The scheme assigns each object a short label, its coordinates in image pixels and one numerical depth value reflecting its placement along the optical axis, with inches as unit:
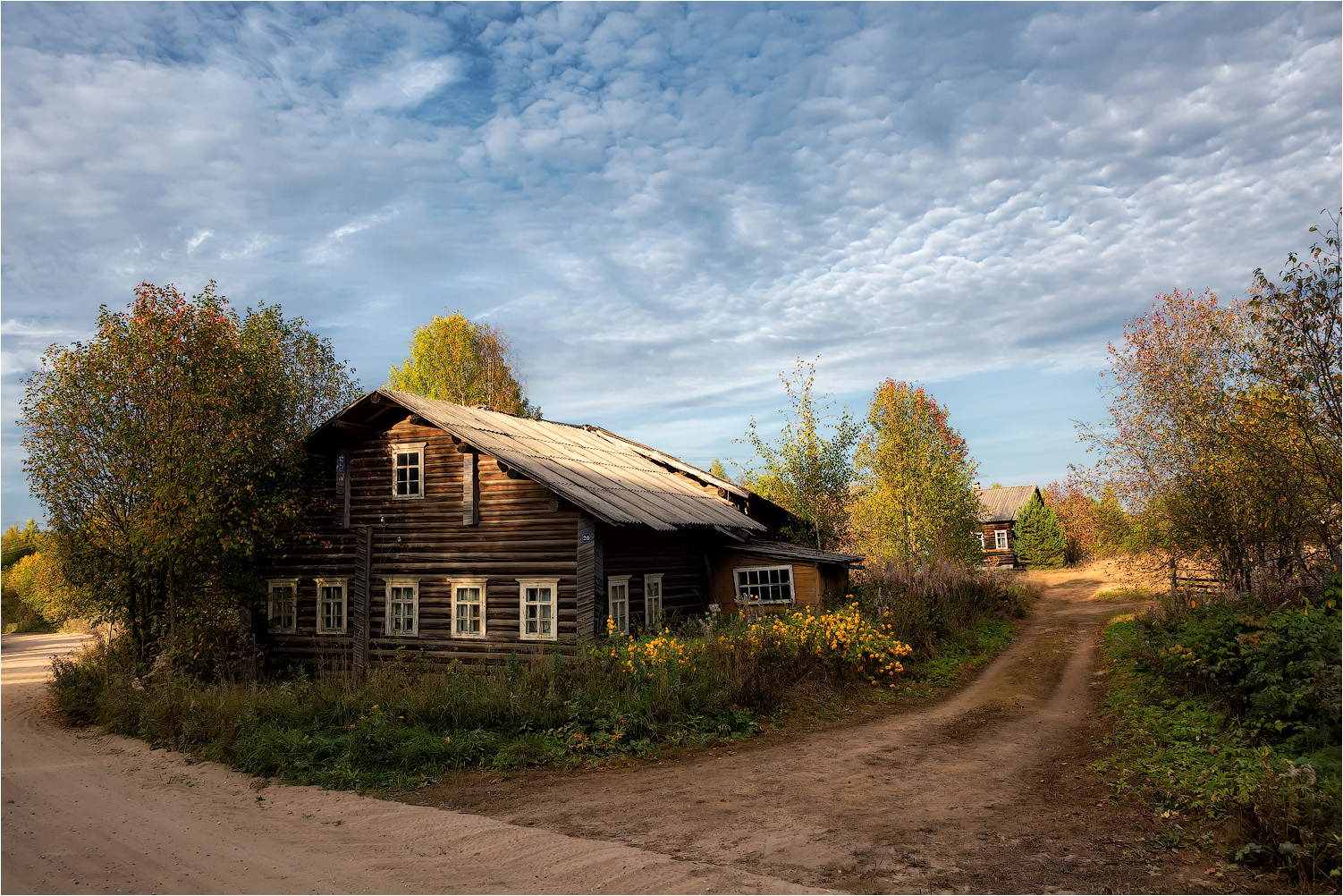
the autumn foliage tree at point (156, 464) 681.6
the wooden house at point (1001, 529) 1984.5
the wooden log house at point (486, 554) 677.9
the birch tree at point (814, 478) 1163.9
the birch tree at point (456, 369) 1708.9
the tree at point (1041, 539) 1807.3
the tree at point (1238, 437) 437.7
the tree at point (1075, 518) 1736.3
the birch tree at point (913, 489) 1195.3
